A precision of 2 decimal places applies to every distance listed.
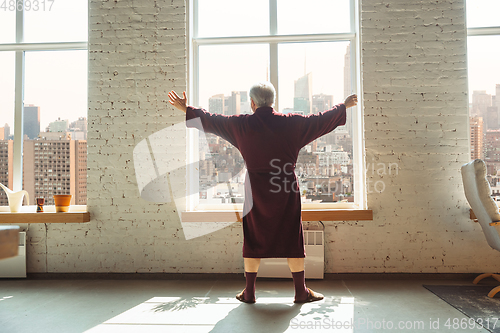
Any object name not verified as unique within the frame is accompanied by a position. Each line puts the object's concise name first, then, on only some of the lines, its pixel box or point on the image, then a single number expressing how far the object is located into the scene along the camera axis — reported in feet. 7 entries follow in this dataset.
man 8.03
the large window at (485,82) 11.22
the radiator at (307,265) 10.49
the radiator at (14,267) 10.87
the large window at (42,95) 11.84
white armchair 8.86
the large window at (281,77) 11.41
